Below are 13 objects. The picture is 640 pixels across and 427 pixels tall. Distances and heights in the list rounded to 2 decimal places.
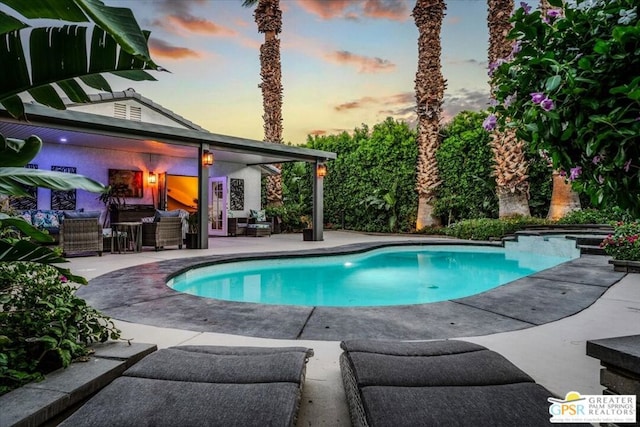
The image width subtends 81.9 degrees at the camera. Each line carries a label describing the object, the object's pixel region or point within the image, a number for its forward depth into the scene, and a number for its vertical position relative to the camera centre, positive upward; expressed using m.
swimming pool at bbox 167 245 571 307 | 6.24 -1.24
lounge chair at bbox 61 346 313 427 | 1.25 -0.67
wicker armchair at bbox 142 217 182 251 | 9.58 -0.32
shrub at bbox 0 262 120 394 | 1.85 -0.61
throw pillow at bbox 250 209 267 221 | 15.65 +0.17
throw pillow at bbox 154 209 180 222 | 9.75 +0.16
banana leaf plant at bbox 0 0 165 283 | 1.39 +0.61
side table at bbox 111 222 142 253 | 9.33 -0.41
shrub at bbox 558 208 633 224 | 11.26 -0.04
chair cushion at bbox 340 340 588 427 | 1.25 -0.68
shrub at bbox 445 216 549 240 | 11.99 -0.33
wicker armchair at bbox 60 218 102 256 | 8.05 -0.33
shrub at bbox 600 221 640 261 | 6.17 -0.47
